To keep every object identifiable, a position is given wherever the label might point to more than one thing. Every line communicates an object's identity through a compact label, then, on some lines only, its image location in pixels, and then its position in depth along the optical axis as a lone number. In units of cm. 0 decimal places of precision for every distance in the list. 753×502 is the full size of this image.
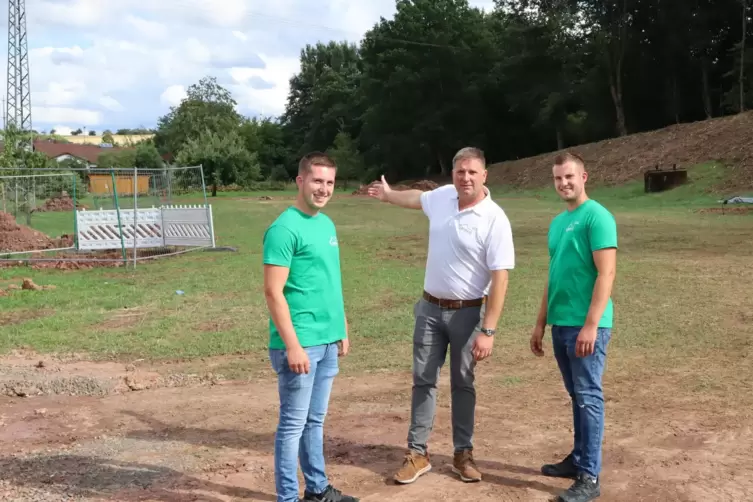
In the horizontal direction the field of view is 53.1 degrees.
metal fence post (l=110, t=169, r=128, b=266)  1552
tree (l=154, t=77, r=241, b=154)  8750
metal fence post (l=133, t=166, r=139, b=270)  1502
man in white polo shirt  414
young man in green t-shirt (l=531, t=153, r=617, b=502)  392
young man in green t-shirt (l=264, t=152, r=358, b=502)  354
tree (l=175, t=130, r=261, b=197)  5694
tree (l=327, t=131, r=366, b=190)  6819
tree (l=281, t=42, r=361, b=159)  7969
